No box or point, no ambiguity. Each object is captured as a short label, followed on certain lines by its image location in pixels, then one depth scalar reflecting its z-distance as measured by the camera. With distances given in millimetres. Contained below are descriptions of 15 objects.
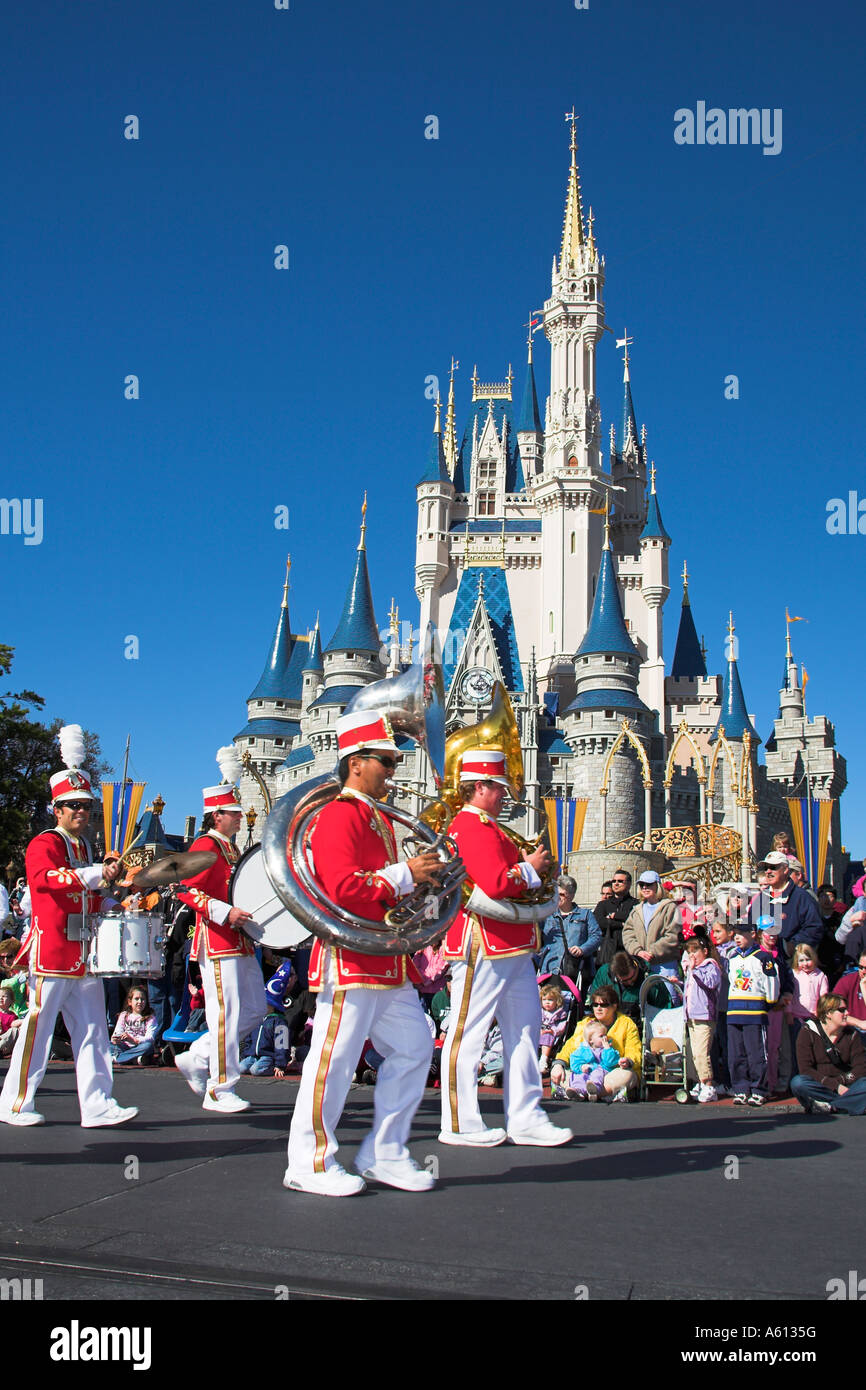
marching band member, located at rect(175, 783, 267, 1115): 6844
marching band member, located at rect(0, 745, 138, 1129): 6445
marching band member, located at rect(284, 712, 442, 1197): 4836
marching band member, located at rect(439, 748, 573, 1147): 5957
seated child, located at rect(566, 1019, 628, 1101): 8086
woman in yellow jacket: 8039
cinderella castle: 45656
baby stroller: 8688
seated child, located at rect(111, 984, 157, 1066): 9812
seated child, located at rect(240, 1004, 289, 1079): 9172
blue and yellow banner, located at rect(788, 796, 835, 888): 23969
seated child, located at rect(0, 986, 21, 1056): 9641
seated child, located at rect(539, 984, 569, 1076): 9195
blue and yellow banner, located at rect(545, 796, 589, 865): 31995
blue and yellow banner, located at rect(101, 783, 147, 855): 26844
